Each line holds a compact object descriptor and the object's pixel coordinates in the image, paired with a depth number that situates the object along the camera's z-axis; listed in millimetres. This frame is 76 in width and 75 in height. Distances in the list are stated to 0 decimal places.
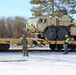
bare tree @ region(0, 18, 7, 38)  55047
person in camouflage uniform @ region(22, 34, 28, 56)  19791
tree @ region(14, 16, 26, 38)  54938
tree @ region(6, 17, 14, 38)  57794
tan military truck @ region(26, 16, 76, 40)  26750
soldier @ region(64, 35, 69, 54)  23125
